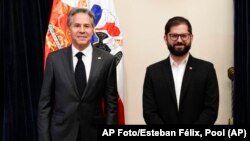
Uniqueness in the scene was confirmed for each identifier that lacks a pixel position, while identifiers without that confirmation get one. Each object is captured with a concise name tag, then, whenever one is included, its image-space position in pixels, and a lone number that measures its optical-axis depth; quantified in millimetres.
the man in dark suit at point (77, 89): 2428
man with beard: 2492
